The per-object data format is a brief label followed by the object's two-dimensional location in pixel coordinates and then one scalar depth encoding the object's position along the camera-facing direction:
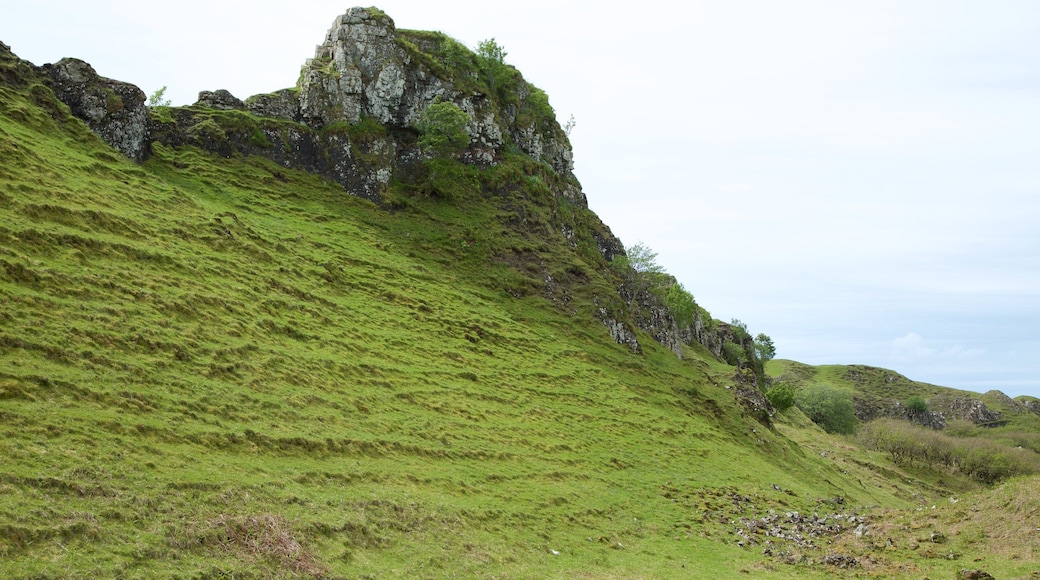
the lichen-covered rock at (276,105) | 74.38
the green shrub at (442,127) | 78.38
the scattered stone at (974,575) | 24.16
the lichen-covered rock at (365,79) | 76.00
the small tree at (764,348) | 164.85
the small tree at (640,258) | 97.31
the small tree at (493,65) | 93.50
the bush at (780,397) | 91.31
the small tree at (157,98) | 71.69
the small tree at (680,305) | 98.50
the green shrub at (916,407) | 186.62
